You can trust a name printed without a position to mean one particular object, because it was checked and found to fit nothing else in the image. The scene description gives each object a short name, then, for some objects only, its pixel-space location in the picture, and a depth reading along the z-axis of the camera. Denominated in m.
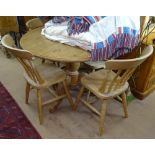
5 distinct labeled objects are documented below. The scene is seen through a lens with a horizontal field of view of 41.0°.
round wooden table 1.75
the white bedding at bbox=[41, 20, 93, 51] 1.80
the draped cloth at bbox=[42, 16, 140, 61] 1.77
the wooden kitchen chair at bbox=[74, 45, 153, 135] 1.60
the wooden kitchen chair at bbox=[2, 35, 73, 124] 1.74
